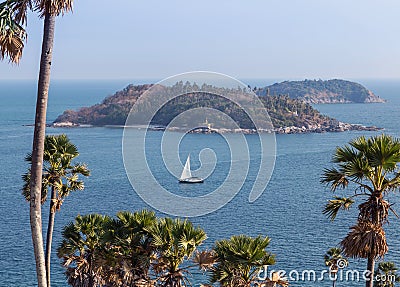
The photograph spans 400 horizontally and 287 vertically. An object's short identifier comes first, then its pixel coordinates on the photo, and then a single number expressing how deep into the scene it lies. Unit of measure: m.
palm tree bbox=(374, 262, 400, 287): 21.55
